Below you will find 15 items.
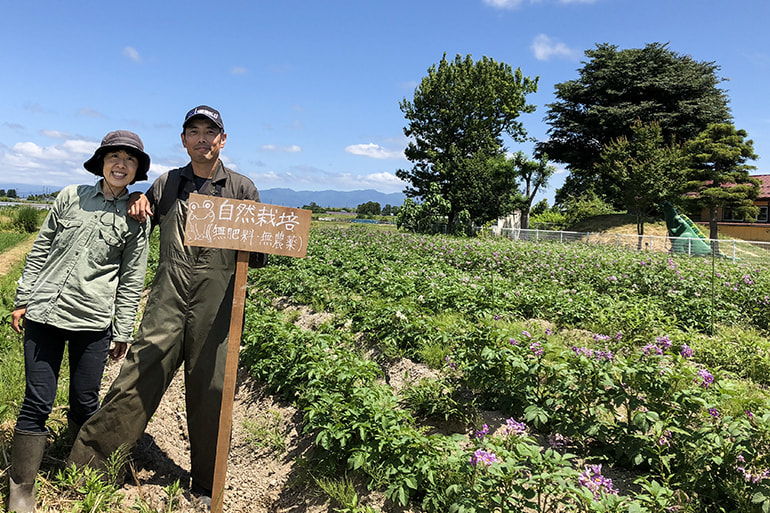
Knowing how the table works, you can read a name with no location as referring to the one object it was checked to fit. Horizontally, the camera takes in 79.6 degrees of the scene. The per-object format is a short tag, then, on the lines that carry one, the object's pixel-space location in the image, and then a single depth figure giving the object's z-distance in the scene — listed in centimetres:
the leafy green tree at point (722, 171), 2609
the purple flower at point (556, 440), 267
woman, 240
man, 258
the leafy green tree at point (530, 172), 3566
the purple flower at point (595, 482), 206
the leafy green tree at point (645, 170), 2438
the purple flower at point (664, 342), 301
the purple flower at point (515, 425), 241
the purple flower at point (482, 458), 206
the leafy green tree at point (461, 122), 3139
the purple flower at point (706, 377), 264
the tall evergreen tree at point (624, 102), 3044
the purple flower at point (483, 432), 235
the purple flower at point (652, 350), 284
